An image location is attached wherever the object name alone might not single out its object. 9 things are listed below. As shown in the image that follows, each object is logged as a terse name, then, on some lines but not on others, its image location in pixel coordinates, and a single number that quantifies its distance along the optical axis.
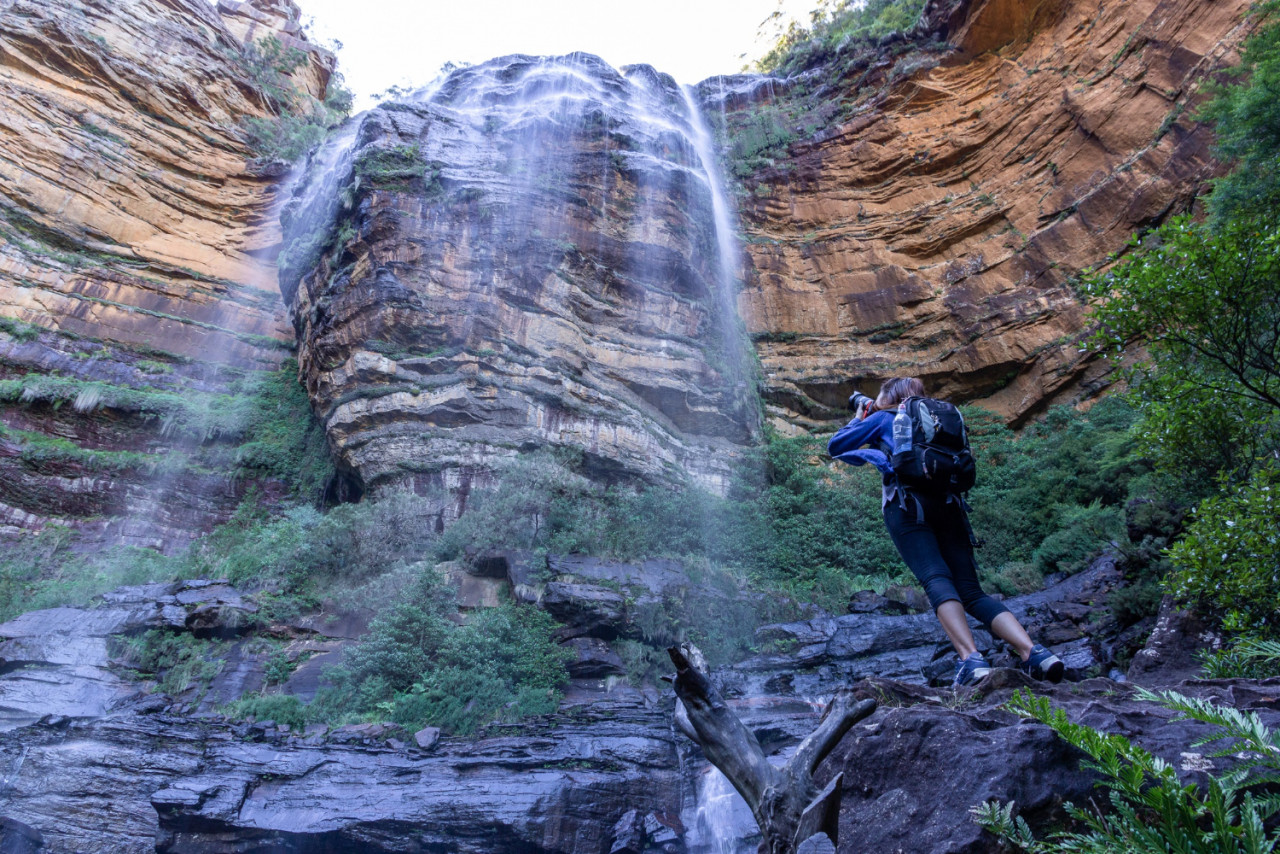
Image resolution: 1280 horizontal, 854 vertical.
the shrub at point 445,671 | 7.65
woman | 3.19
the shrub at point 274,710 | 7.70
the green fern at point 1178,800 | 1.34
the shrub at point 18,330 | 14.59
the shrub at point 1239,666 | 3.47
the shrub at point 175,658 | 8.36
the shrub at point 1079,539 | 9.70
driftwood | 2.67
